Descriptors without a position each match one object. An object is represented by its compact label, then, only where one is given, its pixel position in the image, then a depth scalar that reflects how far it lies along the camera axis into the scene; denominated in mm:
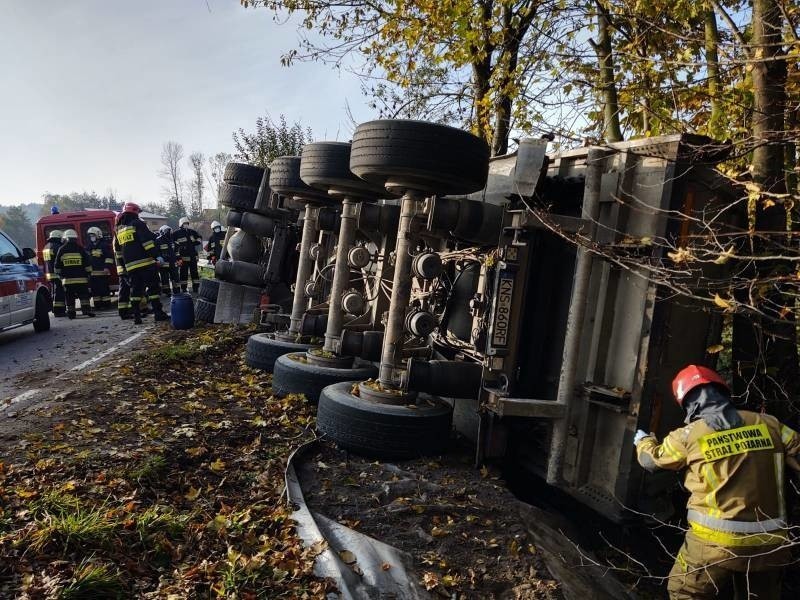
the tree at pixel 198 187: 72188
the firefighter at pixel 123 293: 10320
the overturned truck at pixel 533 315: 3557
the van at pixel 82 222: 13859
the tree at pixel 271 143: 16016
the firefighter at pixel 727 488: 2748
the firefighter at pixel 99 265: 11234
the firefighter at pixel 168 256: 13031
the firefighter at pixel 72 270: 11148
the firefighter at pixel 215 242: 14164
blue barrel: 9035
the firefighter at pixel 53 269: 11469
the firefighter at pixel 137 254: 9719
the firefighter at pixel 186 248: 13867
